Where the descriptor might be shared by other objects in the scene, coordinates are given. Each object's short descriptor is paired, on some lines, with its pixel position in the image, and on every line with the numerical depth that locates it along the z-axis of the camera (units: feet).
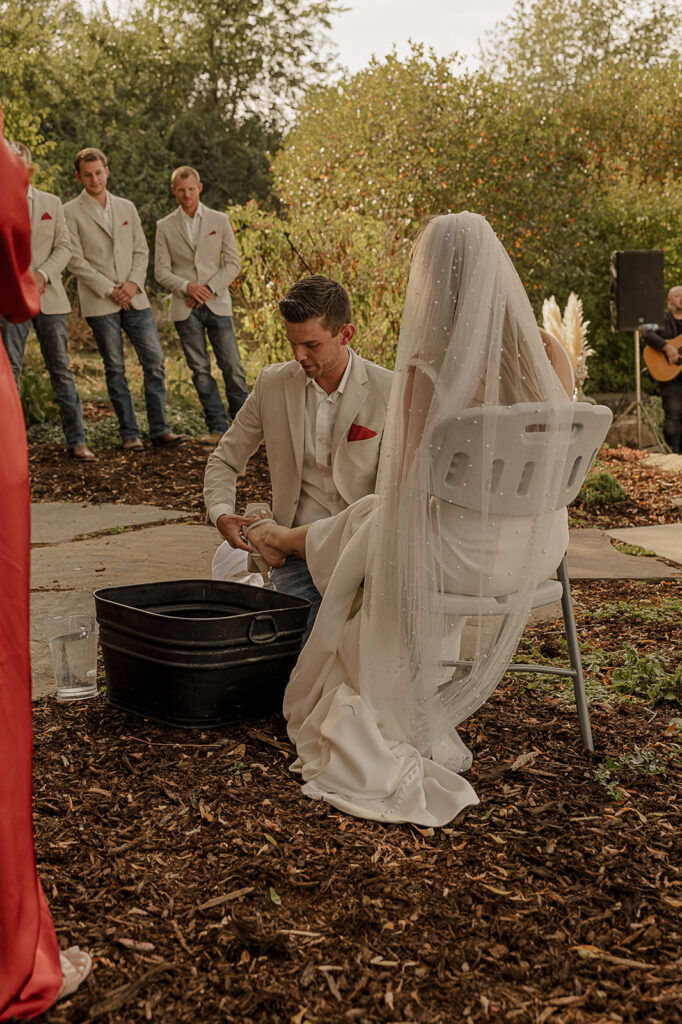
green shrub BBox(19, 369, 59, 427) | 28.50
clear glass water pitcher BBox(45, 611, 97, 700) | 11.37
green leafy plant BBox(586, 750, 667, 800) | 9.04
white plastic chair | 8.18
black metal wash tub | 9.92
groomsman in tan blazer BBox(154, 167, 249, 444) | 25.59
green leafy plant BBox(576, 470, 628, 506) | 24.44
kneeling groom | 11.48
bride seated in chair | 8.36
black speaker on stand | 41.81
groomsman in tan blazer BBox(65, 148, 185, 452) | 24.54
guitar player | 40.91
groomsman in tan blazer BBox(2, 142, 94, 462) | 23.52
